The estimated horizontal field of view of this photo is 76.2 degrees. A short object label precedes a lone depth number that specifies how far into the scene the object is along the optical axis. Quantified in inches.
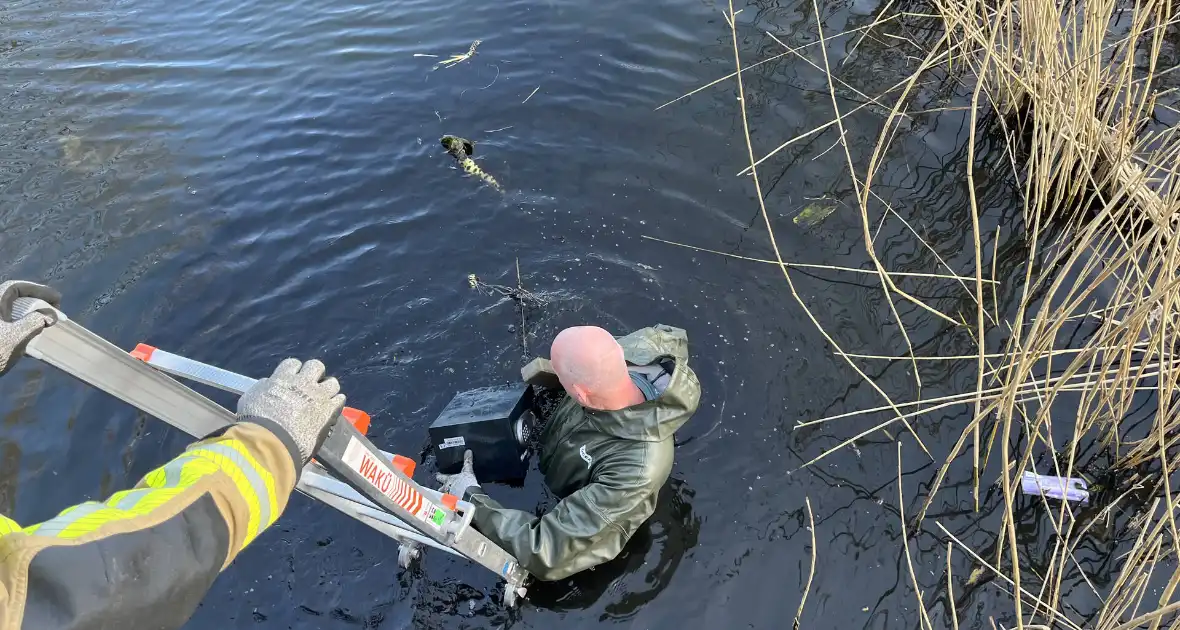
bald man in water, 146.4
